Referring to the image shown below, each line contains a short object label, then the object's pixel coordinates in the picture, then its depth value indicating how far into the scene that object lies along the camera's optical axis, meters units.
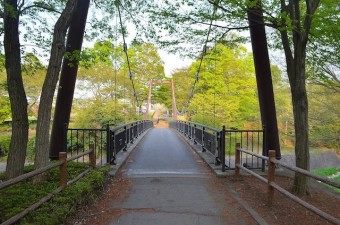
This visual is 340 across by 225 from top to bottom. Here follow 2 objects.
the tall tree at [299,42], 5.55
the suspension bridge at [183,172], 4.44
